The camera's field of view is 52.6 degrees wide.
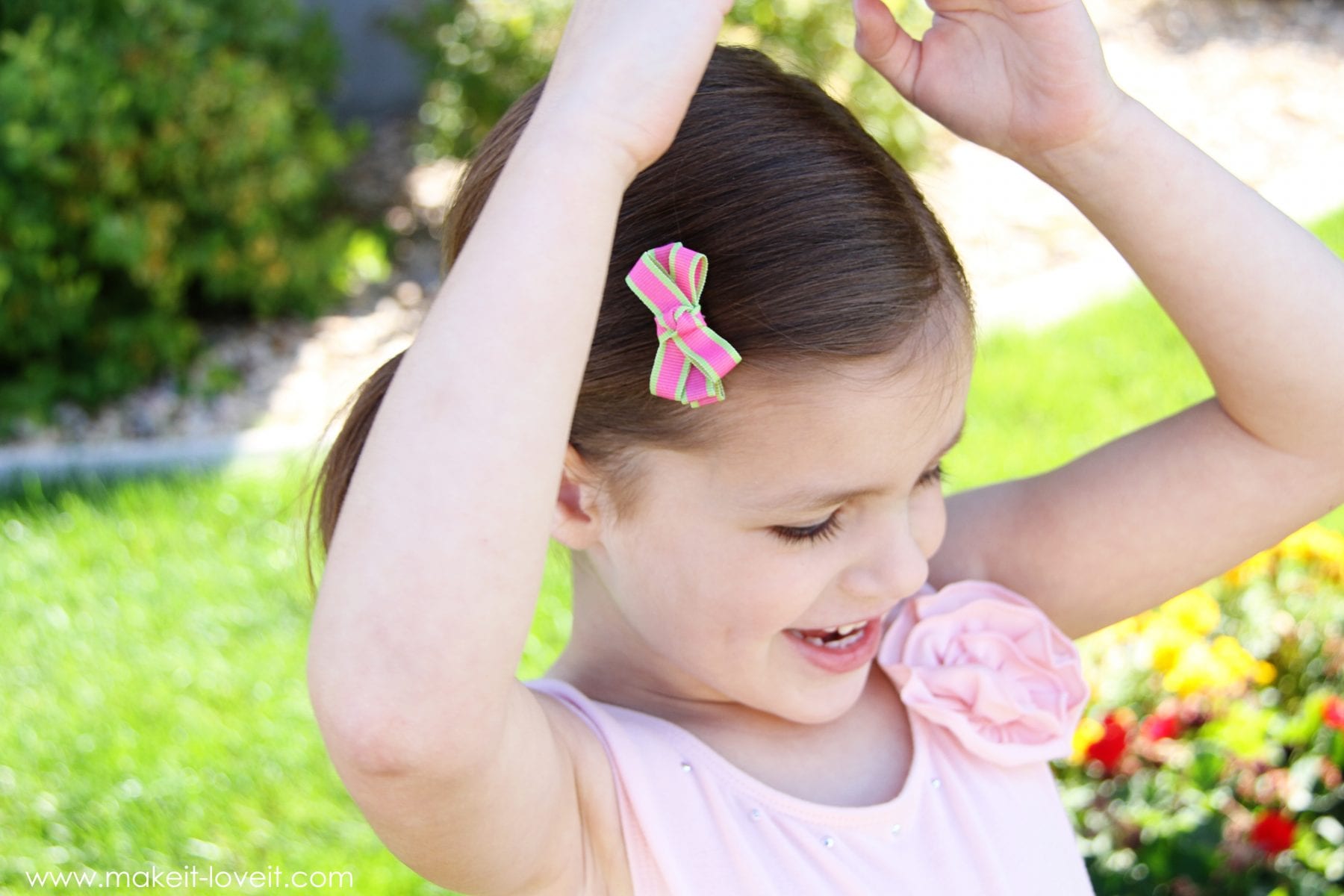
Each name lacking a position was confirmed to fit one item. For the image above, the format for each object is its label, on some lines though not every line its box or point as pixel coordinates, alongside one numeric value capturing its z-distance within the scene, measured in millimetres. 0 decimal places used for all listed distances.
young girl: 1139
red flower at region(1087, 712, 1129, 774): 2711
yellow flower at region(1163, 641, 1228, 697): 2811
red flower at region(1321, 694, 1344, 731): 2641
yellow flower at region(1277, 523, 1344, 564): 3178
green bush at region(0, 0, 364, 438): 4605
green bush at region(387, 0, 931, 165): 5719
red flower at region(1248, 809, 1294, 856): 2406
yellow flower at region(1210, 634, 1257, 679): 2859
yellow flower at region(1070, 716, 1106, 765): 2742
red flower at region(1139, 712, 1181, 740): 2762
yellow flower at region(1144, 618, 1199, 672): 2906
